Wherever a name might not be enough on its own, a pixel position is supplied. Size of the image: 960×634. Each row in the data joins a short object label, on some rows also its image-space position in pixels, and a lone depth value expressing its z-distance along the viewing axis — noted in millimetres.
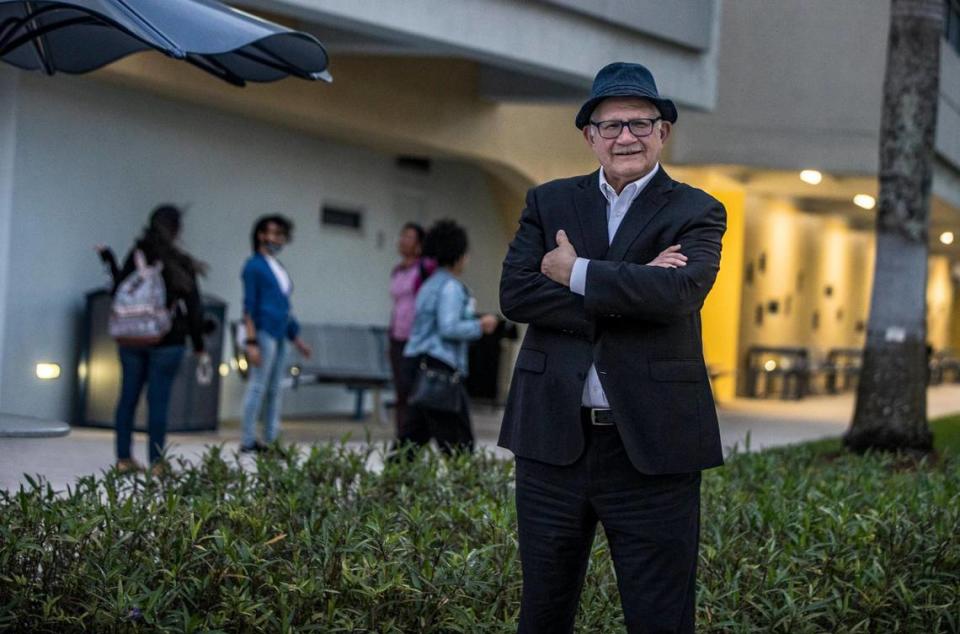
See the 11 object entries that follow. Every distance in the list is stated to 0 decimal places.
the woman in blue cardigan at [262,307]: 12547
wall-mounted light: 13492
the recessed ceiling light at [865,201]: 24062
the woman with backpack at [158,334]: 10773
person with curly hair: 10125
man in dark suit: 4422
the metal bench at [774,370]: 25875
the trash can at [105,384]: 13703
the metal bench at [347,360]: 16438
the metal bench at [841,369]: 29203
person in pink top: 11911
